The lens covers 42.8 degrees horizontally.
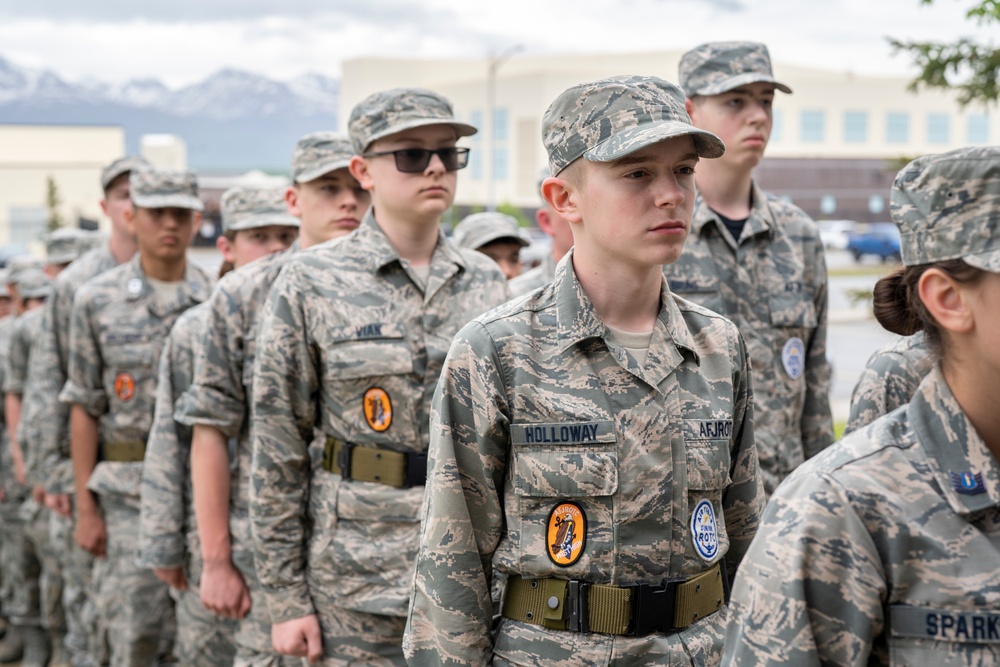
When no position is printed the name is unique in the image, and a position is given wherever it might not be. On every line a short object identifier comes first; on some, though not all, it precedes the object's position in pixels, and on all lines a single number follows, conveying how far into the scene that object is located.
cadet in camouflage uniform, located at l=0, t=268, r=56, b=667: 8.48
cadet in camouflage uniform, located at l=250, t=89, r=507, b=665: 4.05
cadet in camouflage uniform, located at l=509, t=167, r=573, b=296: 5.69
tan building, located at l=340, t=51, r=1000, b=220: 62.94
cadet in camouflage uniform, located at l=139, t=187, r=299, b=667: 5.41
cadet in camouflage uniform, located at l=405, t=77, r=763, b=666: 2.80
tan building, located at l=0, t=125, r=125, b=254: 59.62
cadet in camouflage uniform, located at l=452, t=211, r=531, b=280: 6.85
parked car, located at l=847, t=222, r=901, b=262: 45.25
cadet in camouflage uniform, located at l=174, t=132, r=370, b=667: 4.77
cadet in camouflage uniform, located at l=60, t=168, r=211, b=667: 6.33
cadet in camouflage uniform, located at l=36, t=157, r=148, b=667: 7.03
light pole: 69.38
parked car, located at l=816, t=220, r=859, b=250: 52.59
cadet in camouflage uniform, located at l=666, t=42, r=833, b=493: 4.54
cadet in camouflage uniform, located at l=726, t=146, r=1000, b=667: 2.00
